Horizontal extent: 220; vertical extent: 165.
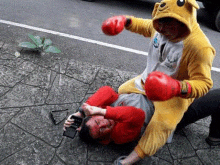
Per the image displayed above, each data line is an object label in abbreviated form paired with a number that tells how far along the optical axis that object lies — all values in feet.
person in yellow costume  5.83
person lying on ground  7.04
